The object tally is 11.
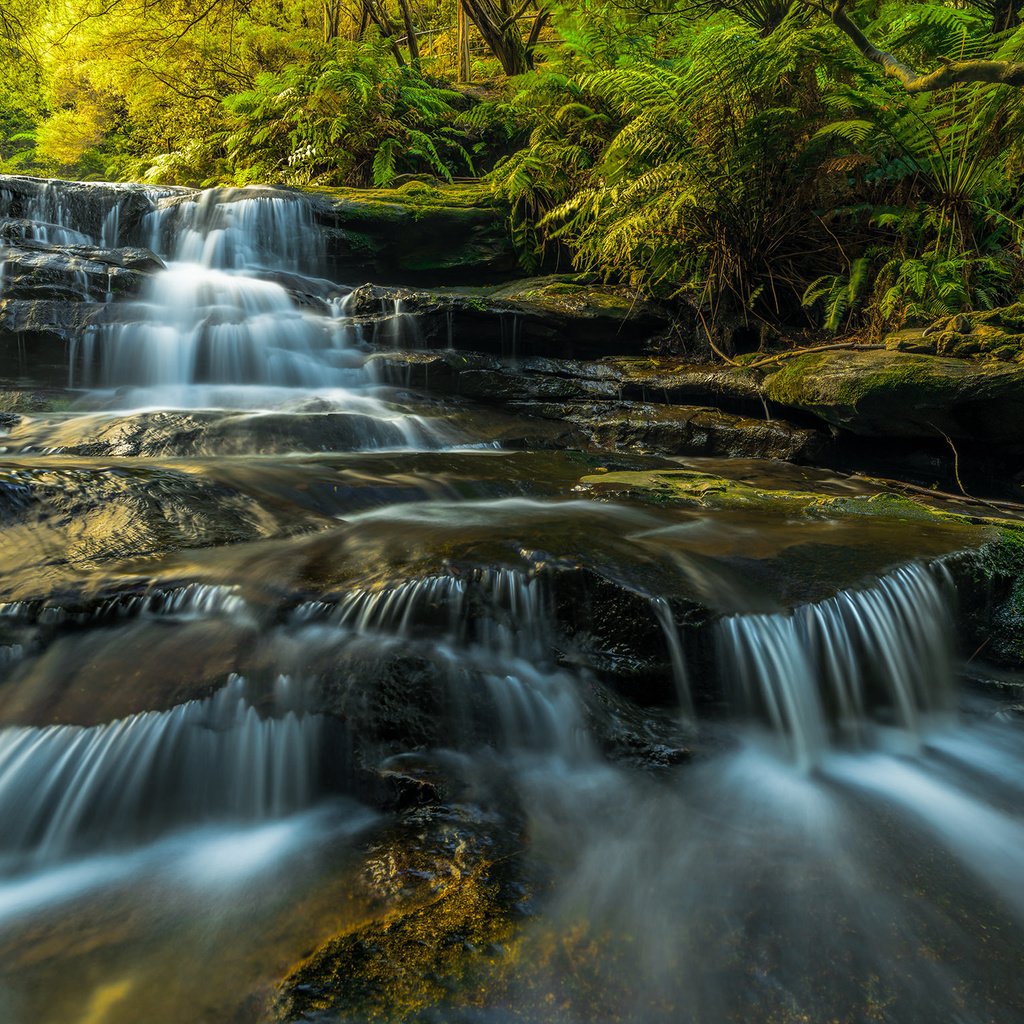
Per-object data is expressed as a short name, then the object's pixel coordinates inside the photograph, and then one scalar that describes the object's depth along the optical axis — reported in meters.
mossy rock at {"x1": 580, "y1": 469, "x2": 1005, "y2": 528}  3.82
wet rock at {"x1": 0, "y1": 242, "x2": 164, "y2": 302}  6.52
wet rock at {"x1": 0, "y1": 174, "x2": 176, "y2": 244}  8.92
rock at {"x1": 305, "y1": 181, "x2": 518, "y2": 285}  9.02
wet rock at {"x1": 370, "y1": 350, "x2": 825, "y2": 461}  5.95
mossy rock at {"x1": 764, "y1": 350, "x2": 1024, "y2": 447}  4.59
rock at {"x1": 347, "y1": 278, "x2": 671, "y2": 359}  7.19
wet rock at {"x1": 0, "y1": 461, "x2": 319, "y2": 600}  2.82
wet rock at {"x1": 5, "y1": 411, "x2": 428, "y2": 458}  4.69
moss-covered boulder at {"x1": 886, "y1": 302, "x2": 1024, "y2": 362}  4.83
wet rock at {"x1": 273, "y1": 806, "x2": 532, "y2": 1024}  1.45
